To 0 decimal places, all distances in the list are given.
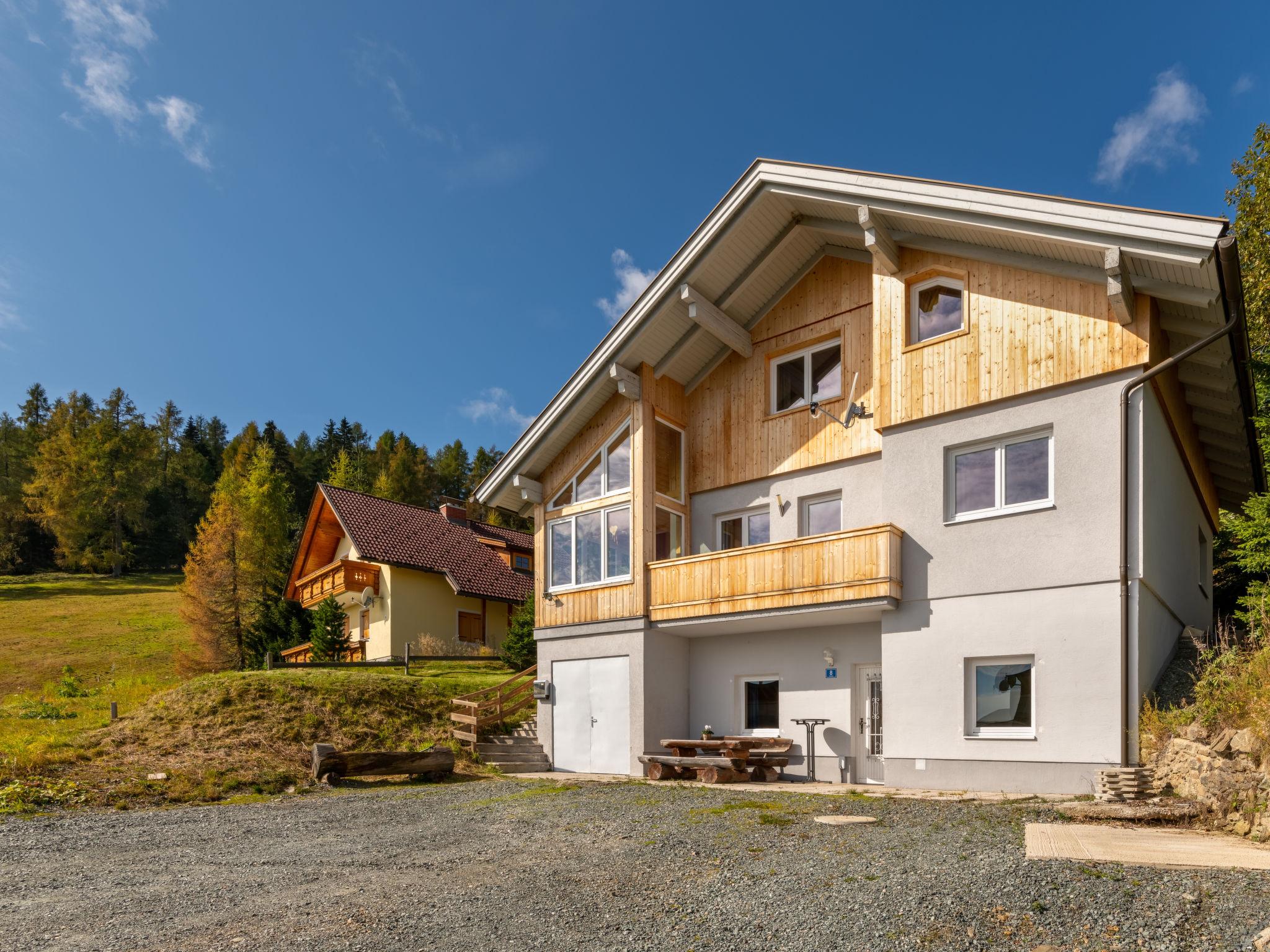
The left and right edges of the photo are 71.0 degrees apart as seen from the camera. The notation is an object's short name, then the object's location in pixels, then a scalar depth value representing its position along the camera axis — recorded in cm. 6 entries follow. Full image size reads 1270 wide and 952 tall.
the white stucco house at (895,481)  1266
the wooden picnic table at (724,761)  1549
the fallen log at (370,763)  1545
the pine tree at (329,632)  2864
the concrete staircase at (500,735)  1877
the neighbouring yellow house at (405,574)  3122
